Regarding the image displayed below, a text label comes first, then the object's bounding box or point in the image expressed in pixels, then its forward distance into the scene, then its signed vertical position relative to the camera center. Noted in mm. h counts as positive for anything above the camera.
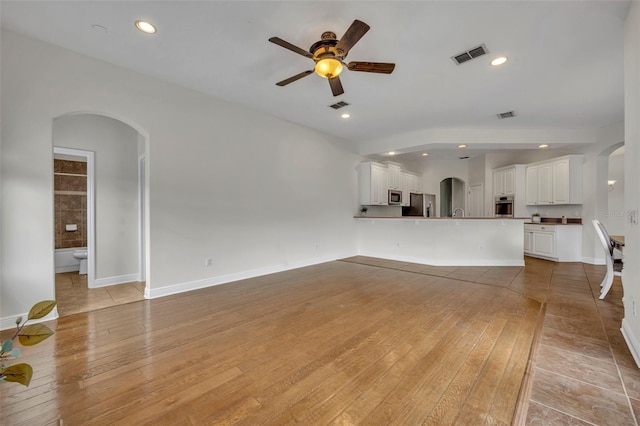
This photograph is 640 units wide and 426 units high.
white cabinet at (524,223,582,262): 6133 -719
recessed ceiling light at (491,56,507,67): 3162 +1768
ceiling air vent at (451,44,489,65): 2990 +1774
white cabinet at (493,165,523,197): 7098 +847
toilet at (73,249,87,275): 5012 -875
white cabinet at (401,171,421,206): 8250 +813
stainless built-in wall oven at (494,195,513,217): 7270 +135
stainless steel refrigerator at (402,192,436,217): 8812 +174
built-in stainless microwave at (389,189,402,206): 7666 +414
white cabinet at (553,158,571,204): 6203 +674
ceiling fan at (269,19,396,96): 2438 +1500
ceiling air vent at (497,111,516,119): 4838 +1735
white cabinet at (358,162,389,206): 7051 +727
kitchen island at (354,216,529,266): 5594 -628
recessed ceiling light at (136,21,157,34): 2648 +1824
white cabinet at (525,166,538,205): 6852 +659
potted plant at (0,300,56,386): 680 -351
